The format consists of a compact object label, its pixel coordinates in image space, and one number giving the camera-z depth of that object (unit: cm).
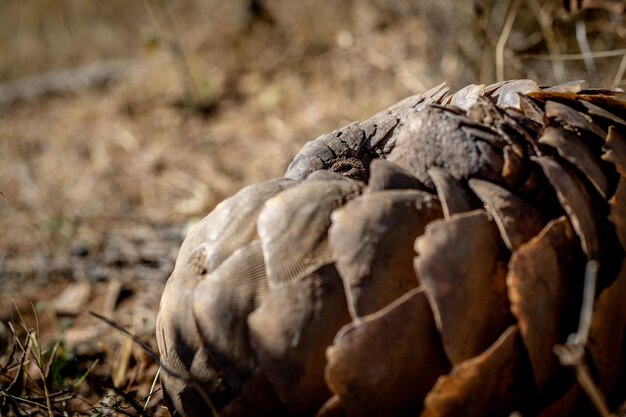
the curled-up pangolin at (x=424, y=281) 62
